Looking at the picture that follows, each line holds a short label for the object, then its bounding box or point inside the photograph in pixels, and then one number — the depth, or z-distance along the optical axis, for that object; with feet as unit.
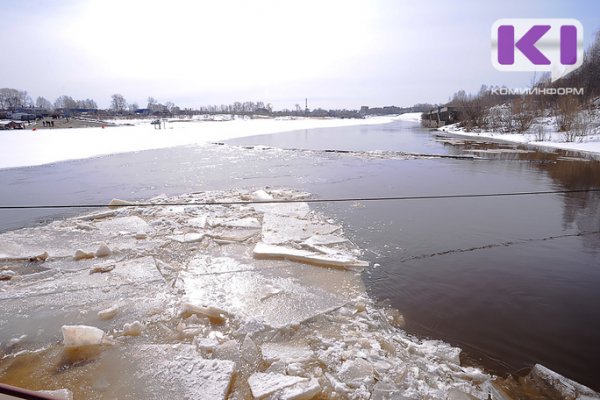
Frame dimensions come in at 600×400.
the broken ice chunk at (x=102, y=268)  13.44
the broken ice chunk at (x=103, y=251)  14.94
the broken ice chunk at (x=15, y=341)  9.27
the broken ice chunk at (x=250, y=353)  8.67
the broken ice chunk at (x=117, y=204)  22.60
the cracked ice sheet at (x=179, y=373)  7.70
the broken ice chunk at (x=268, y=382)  7.66
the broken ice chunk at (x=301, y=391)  7.50
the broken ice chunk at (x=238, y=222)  19.22
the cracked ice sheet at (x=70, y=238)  15.49
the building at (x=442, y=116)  173.17
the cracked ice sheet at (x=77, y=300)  10.11
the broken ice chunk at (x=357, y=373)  8.00
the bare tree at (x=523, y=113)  109.60
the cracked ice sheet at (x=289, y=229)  17.33
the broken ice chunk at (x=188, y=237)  16.88
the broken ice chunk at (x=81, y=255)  14.56
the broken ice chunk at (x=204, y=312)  10.63
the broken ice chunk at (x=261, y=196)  25.19
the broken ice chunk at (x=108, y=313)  10.50
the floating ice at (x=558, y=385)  7.85
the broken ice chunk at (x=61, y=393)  7.35
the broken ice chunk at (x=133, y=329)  9.74
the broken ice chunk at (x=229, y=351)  8.85
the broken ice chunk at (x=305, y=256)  14.40
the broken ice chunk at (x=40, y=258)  14.52
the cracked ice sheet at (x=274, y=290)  10.94
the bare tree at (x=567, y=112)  77.68
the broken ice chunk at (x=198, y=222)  19.07
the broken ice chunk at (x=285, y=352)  8.76
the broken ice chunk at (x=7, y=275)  12.96
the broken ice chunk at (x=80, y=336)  9.06
